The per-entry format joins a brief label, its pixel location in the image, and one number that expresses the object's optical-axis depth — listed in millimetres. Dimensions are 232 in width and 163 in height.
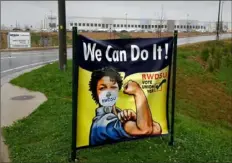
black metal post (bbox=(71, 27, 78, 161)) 3494
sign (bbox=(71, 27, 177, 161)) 3635
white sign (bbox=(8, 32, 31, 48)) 20107
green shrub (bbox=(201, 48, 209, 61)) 19729
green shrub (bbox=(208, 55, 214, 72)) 16775
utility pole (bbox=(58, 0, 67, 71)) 9996
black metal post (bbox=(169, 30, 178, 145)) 4232
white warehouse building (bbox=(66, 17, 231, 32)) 67891
